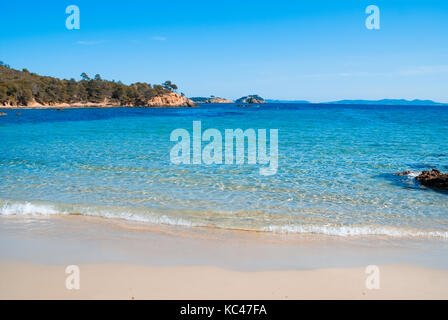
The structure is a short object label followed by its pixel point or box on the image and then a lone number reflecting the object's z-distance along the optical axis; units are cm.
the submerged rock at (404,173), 1217
